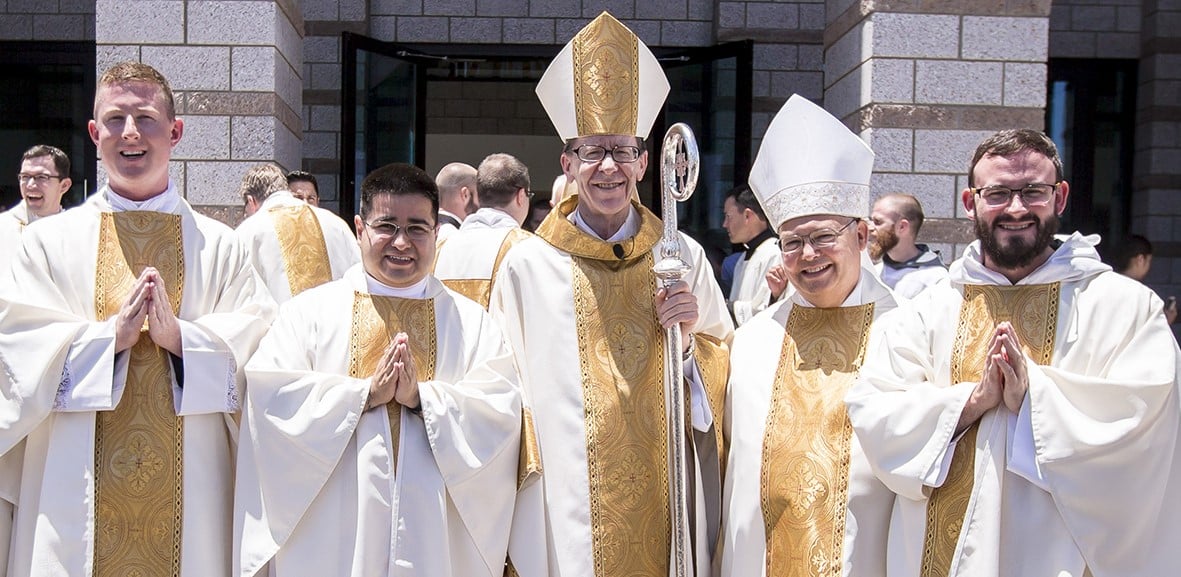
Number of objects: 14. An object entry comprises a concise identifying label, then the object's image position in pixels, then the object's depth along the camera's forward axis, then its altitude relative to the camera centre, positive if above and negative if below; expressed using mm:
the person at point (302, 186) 6973 +383
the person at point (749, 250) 6434 +60
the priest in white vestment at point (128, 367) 3311 -344
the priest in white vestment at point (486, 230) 5230 +111
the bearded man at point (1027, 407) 2939 -362
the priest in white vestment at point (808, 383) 3307 -363
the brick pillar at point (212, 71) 6988 +1059
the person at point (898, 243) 6051 +108
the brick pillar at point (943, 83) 7121 +1097
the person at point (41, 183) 6551 +342
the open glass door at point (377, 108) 8773 +1118
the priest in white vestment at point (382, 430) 3250 -497
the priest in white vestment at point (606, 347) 3543 -281
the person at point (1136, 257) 8211 +80
